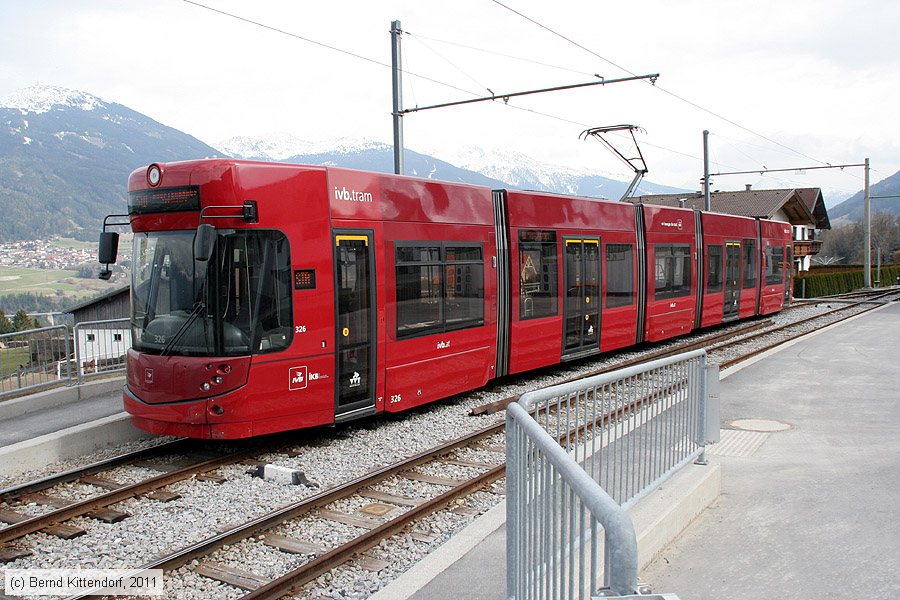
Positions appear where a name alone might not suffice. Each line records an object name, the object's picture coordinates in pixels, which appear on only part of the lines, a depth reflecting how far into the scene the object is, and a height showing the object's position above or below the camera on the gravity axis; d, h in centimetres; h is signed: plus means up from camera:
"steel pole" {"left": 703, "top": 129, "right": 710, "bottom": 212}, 3453 +439
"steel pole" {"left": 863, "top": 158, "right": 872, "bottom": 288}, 4506 -5
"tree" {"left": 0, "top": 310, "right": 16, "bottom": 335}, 5172 -327
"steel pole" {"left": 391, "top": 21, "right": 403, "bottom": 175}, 1622 +373
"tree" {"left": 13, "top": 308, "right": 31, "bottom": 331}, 5509 -318
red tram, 844 -28
